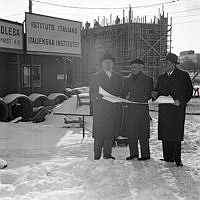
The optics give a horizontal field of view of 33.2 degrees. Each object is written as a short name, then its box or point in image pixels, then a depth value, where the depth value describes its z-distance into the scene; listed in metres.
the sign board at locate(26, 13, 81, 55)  13.74
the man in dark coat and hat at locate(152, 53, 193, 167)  5.16
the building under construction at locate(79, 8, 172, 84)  28.23
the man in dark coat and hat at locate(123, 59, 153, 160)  5.39
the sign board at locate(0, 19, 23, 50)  12.43
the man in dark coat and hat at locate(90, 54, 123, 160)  5.37
